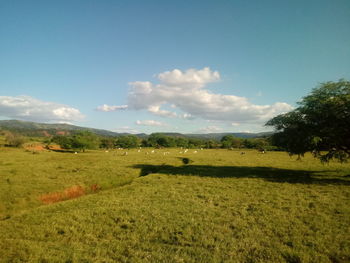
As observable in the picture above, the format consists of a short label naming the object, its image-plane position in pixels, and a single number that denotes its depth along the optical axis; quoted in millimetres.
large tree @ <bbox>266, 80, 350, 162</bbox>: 22406
